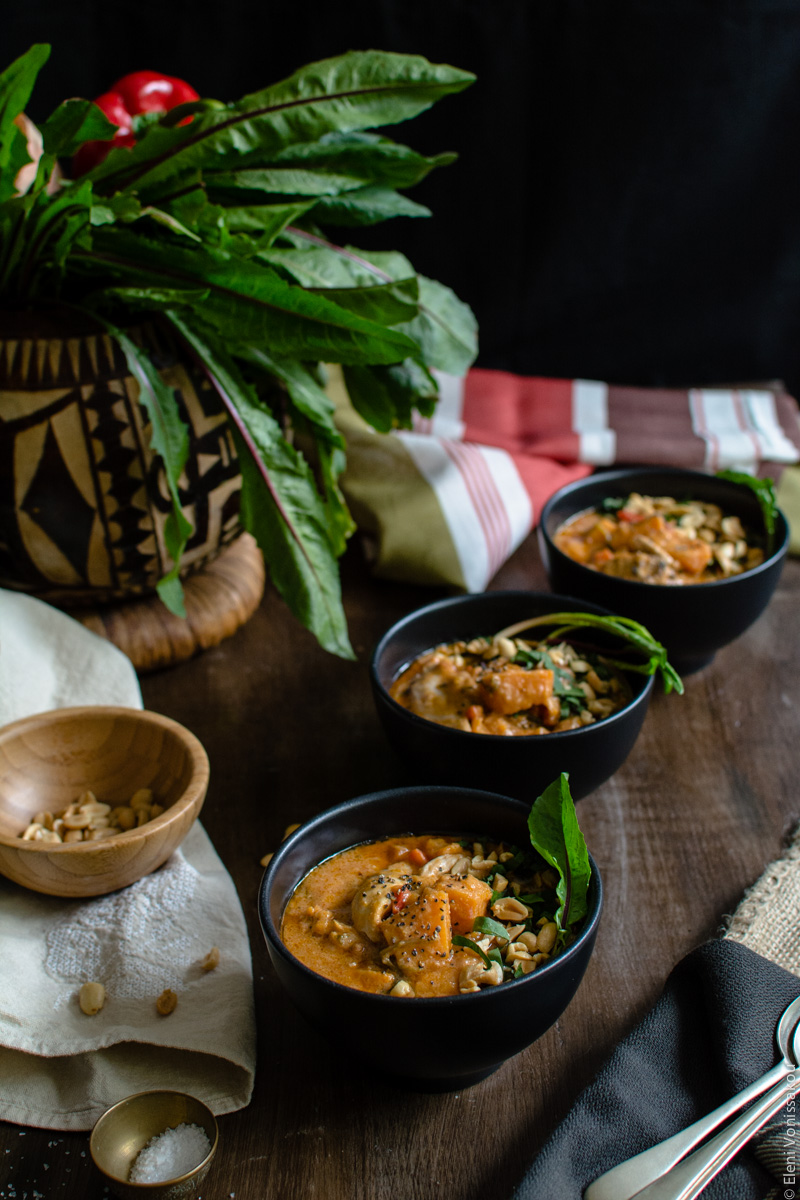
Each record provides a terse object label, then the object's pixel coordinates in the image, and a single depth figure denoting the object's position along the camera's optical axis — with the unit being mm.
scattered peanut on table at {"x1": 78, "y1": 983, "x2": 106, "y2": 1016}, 786
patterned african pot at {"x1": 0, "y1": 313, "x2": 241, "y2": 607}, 1009
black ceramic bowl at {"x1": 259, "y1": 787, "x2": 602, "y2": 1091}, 618
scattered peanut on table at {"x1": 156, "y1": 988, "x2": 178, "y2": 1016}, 781
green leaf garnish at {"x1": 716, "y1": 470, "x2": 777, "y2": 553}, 1189
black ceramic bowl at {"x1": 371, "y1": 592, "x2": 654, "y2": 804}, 860
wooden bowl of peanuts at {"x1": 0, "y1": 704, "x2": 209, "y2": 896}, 843
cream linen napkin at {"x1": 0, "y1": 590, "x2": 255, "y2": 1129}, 742
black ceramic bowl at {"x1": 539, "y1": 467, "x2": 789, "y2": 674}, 1074
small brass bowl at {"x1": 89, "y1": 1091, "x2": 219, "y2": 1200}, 636
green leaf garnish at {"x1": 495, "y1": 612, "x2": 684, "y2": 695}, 965
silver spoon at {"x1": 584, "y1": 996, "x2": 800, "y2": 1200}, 631
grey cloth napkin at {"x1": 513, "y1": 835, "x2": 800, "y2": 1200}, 657
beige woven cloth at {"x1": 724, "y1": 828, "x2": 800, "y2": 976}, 831
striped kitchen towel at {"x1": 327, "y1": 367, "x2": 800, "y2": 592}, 1354
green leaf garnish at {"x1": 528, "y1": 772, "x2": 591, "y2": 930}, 691
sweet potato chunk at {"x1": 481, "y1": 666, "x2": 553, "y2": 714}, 924
